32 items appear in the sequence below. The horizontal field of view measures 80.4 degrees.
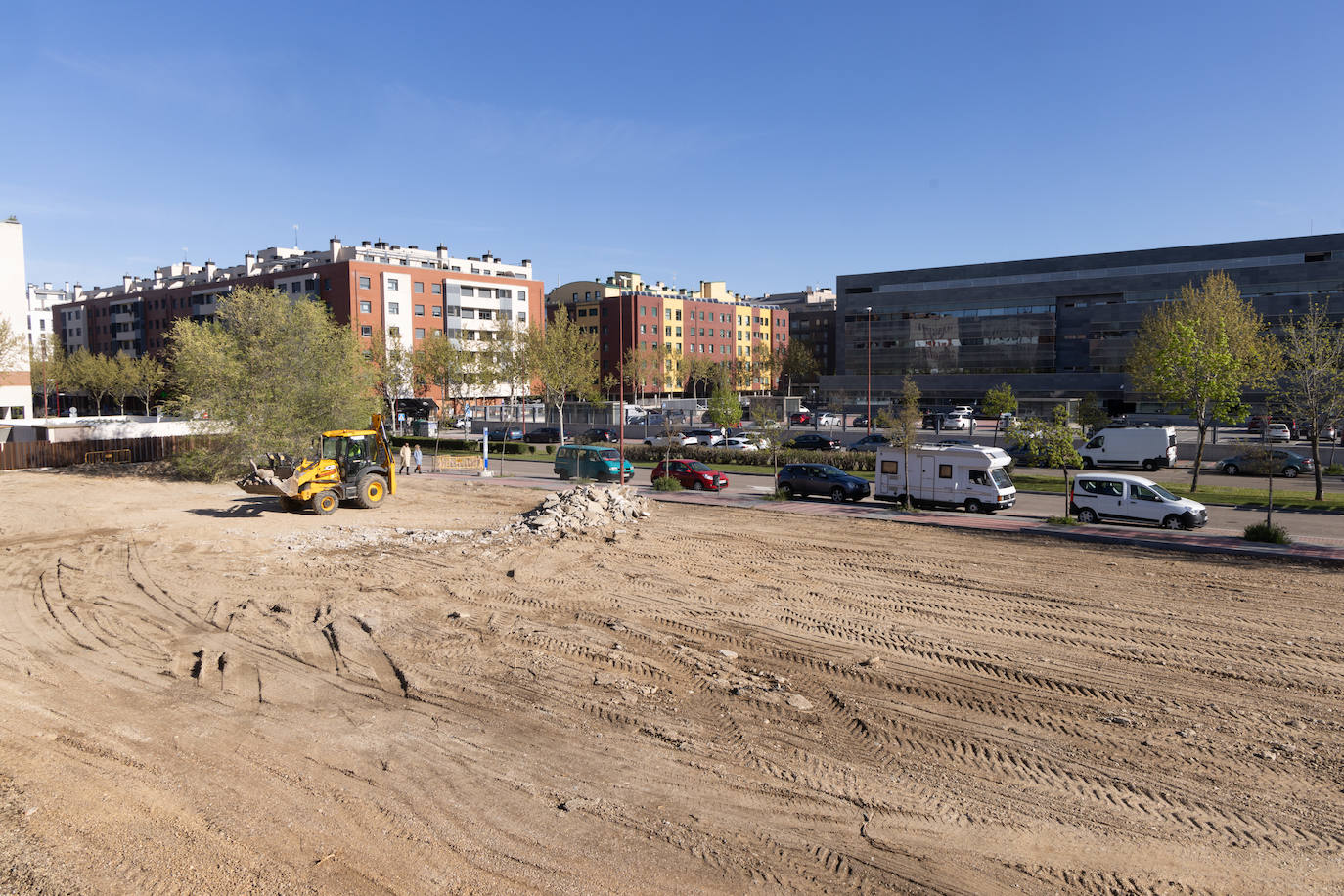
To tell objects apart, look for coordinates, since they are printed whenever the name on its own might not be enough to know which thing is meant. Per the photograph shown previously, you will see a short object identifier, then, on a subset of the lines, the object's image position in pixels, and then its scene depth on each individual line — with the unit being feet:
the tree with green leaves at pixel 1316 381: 94.84
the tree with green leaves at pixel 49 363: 278.46
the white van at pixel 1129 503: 74.23
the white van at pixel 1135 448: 126.41
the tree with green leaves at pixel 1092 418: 164.86
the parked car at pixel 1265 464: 118.54
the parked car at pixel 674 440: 164.97
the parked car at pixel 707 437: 166.48
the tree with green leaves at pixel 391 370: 211.82
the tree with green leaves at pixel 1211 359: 94.07
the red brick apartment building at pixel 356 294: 273.13
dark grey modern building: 241.76
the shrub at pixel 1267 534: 66.28
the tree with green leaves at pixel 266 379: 115.24
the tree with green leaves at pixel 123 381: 282.77
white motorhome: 85.81
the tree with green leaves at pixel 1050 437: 79.92
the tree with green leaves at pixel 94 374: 282.15
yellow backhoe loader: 84.23
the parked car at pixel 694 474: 108.78
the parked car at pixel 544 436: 195.79
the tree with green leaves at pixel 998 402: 173.27
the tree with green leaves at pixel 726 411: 153.17
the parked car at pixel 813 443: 160.97
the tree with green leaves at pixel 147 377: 282.77
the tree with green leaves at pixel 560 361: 198.08
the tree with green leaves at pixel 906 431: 89.15
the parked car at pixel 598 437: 177.27
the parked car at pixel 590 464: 118.21
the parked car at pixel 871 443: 158.41
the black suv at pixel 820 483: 96.68
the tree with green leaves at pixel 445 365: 229.45
